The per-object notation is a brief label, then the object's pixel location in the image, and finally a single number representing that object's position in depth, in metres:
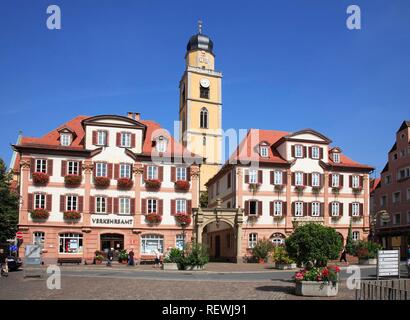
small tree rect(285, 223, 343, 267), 19.50
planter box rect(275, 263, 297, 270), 35.56
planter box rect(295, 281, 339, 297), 17.83
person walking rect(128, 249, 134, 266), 41.03
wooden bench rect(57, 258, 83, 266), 43.34
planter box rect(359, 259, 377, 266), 40.21
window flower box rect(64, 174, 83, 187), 44.84
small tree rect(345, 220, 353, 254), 45.97
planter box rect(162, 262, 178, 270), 34.84
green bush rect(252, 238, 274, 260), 46.84
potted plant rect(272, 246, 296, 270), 35.53
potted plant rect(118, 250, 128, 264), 43.45
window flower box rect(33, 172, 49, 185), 43.97
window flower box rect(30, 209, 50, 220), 43.66
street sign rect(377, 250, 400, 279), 21.58
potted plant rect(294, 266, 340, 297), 17.84
